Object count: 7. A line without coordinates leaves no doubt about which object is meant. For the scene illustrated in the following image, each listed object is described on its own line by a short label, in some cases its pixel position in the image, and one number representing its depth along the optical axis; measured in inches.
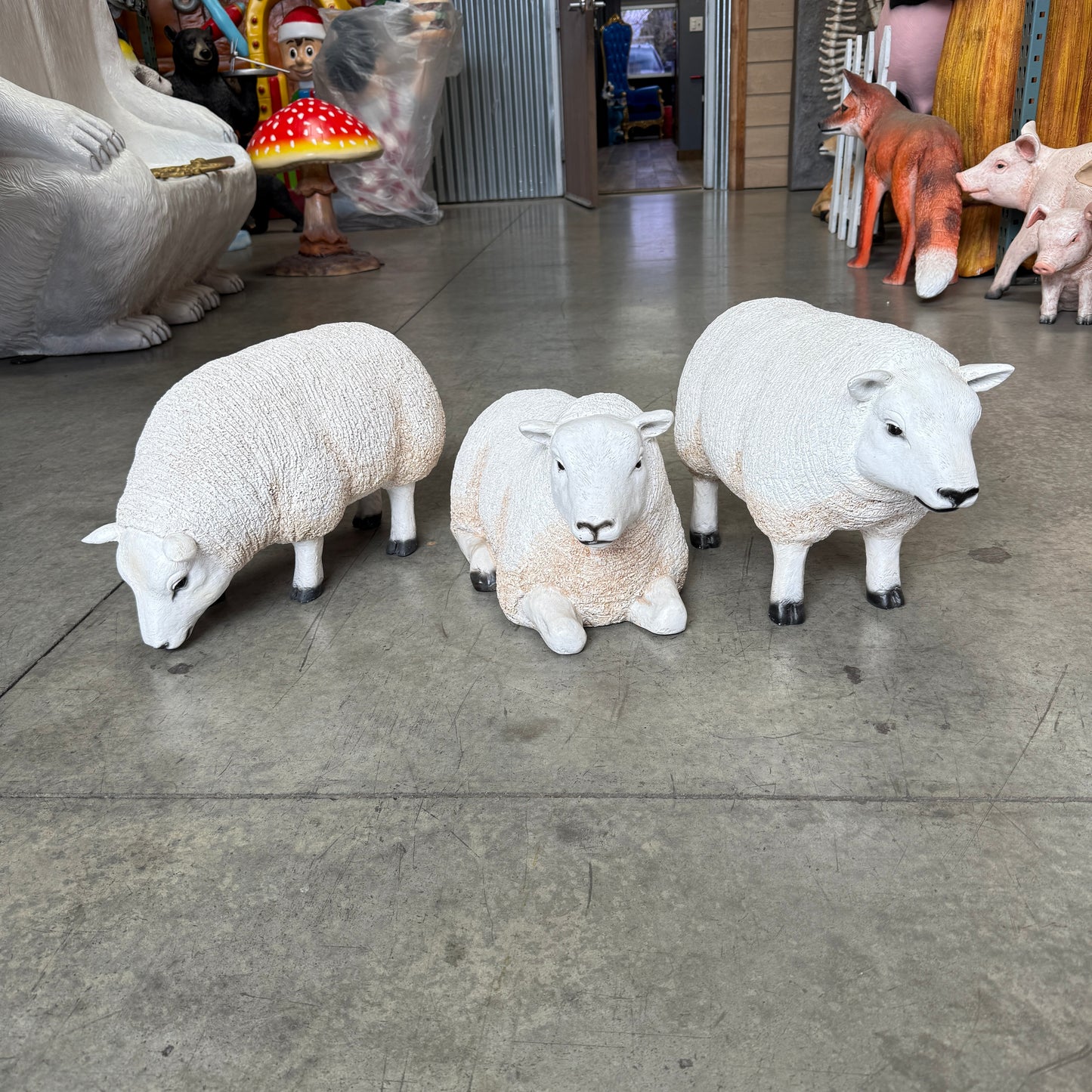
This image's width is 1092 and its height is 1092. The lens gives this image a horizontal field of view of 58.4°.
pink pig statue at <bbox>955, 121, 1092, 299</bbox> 184.7
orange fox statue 204.7
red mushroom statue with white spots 263.3
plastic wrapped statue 339.6
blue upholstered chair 662.5
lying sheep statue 79.5
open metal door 343.6
